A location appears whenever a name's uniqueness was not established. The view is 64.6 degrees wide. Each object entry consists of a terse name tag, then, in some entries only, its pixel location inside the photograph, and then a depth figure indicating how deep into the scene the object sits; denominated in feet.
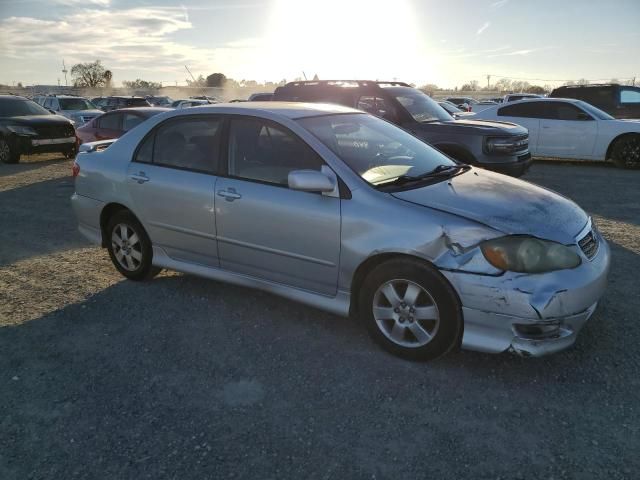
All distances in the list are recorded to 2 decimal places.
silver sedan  9.80
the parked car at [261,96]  57.14
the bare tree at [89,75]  252.21
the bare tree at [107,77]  255.64
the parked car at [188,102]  74.72
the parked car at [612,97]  46.21
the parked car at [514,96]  77.11
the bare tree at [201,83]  321.85
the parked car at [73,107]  57.31
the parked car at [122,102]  68.74
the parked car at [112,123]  34.55
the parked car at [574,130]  37.19
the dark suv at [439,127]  25.21
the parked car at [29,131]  42.88
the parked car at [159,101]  93.44
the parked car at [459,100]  113.04
